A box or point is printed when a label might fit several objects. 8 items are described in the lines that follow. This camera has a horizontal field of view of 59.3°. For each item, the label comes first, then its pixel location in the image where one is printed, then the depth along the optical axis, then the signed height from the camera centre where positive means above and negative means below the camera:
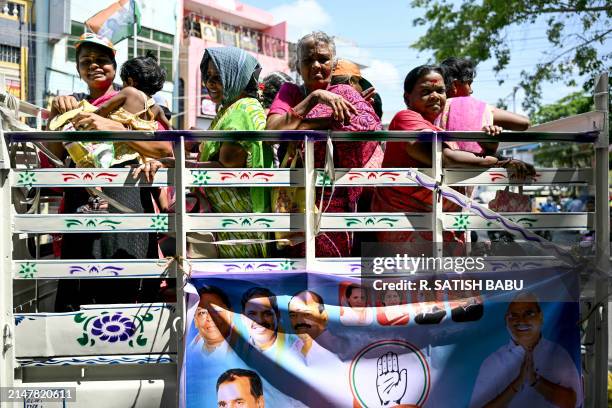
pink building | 20.25 +6.79
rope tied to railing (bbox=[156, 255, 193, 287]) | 2.28 -0.26
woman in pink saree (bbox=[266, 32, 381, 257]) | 2.47 +0.39
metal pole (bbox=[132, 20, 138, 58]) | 14.26 +4.52
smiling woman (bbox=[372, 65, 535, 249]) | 2.47 +0.21
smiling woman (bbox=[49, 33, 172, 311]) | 2.60 -0.19
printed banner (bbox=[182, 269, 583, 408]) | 2.32 -0.63
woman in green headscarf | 2.51 +0.35
